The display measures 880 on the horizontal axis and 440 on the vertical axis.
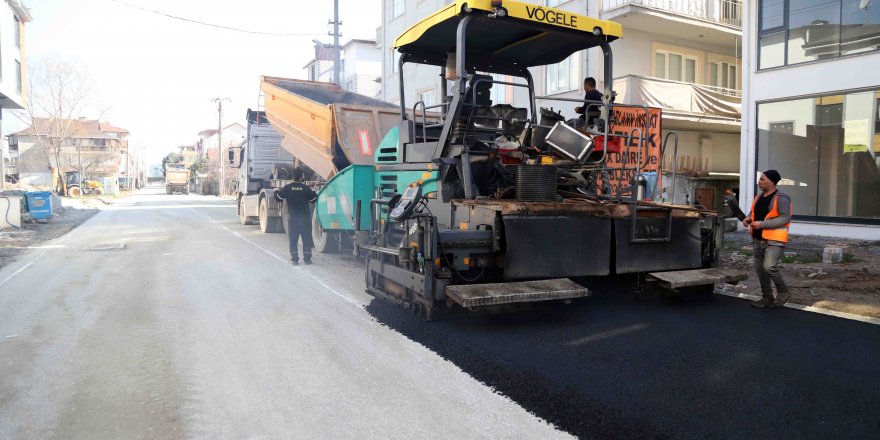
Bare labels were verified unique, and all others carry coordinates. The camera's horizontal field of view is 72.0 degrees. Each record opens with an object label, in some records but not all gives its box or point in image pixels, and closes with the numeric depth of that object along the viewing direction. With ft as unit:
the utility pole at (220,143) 148.87
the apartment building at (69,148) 136.67
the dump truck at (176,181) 178.50
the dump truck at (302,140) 33.35
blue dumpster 56.13
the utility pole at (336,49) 87.84
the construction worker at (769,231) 20.34
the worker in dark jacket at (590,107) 22.13
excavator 124.67
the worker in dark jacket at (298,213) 33.65
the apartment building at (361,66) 150.20
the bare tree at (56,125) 133.90
